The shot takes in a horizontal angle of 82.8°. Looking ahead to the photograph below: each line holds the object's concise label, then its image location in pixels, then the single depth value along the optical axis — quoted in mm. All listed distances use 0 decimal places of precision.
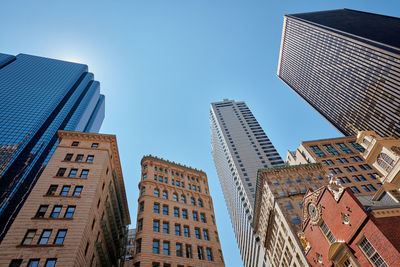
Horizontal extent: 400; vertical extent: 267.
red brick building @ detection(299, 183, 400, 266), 20547
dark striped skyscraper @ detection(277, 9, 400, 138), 76875
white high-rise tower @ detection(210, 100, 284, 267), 98144
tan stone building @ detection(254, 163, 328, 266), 46894
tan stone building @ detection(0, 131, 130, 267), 28047
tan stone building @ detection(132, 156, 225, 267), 37438
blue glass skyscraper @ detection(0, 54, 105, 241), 91688
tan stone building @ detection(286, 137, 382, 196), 58106
